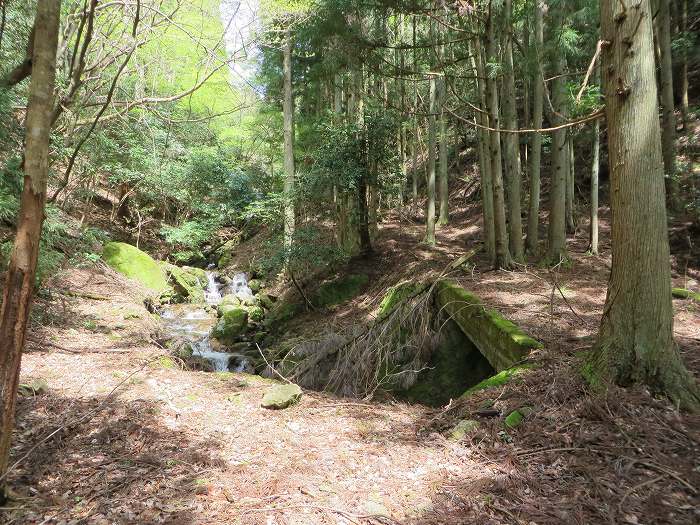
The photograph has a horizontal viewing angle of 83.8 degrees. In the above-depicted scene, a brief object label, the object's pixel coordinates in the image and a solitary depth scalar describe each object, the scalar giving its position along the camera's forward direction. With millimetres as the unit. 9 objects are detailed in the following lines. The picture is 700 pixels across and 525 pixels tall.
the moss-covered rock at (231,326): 10105
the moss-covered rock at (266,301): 12039
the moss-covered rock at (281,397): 4176
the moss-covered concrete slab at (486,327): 4254
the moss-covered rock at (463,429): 3221
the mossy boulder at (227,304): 11370
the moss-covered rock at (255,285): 13883
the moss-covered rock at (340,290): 10273
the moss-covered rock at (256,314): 11392
